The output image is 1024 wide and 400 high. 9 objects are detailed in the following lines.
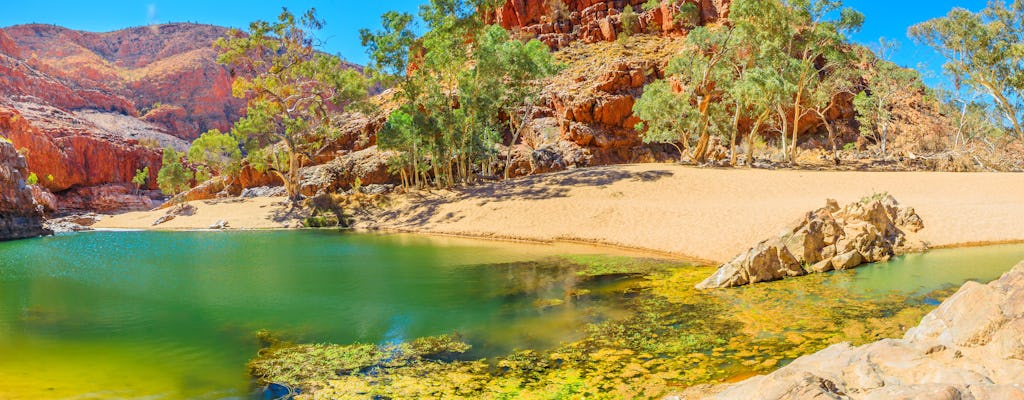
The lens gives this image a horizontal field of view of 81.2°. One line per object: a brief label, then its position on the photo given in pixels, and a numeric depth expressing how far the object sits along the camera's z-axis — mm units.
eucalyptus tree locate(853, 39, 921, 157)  44188
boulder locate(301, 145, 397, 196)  56812
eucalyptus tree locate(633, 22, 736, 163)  36812
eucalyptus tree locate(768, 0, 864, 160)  33531
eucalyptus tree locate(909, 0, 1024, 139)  26391
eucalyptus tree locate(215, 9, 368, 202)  37750
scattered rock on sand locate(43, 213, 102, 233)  39750
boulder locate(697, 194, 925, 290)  13336
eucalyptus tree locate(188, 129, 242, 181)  51656
